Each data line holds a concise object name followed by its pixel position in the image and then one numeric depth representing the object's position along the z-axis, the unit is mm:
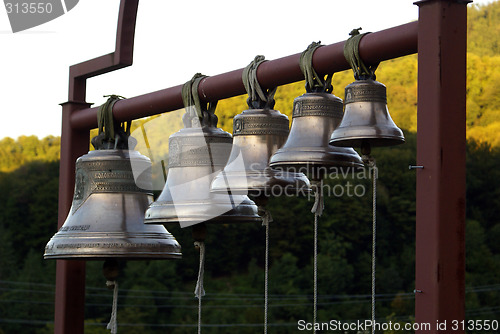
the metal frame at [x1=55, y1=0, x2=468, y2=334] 4409
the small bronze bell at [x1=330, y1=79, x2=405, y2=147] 5174
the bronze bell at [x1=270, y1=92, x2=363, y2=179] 5444
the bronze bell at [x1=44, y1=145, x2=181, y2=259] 6143
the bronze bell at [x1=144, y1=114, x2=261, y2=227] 5743
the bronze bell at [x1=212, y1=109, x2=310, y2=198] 5594
